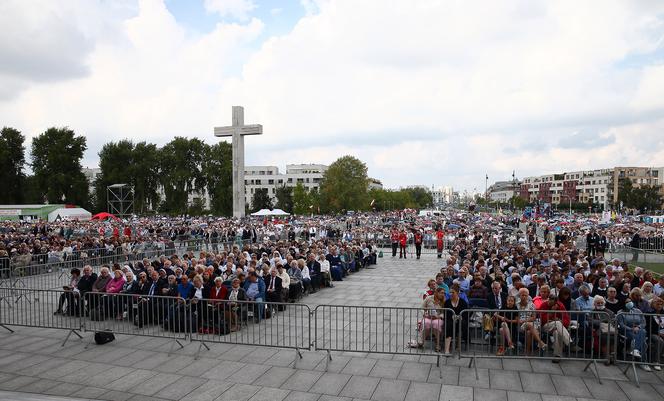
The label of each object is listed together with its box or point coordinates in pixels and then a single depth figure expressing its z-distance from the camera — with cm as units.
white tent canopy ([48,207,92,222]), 5438
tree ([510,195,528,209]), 16048
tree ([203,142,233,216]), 8062
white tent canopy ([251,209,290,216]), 4269
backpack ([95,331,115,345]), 866
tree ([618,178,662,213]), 10000
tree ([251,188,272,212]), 9406
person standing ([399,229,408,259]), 2439
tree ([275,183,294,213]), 9625
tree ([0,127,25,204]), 6612
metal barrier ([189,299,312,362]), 839
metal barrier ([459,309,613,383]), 713
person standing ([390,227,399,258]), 2489
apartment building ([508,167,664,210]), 14350
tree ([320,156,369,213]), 8725
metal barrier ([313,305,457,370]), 757
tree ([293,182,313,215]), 8981
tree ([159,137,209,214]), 7894
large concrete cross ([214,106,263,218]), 4384
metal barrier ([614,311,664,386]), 689
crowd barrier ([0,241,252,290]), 1584
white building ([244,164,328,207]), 14575
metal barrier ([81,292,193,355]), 912
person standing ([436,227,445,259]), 2444
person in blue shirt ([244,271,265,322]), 1052
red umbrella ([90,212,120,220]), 5022
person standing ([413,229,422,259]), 2384
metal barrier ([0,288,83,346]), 966
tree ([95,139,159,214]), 7681
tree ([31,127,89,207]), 6875
